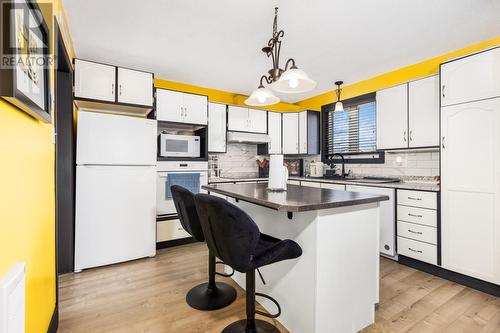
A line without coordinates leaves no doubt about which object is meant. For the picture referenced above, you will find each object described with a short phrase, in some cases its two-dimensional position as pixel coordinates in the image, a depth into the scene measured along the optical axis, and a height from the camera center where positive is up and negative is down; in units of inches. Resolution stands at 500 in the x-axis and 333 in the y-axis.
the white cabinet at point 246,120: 170.4 +33.7
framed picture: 32.5 +17.3
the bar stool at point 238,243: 50.5 -16.5
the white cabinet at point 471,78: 88.9 +33.9
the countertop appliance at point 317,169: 179.9 -1.8
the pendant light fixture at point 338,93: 143.3 +51.4
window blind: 155.3 +25.9
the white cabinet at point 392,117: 126.2 +26.4
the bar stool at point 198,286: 74.3 -42.4
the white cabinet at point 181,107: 135.9 +34.2
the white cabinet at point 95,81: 108.7 +39.1
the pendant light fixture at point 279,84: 71.0 +25.9
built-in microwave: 135.6 +12.2
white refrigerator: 104.8 -10.2
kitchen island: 60.1 -24.9
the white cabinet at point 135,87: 118.1 +39.4
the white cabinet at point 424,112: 113.1 +26.1
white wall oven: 131.3 -6.9
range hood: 167.2 +20.6
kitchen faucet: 164.7 +2.1
